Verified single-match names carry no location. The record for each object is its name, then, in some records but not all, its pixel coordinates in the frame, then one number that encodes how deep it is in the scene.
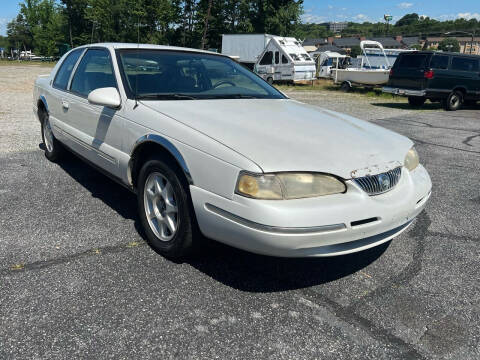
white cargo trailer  27.03
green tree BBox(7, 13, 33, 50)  89.69
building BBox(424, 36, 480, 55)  119.38
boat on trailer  18.88
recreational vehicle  22.47
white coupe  2.15
